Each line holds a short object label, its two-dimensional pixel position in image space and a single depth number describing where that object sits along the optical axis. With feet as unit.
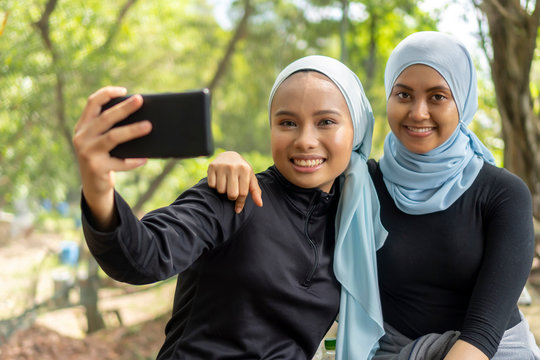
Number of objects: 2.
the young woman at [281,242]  4.39
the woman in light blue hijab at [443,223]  5.18
